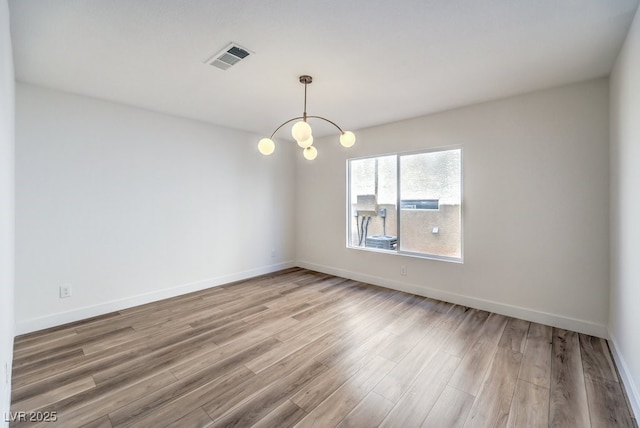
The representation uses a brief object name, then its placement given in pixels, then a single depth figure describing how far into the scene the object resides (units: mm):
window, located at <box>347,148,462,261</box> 3643
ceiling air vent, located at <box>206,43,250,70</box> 2191
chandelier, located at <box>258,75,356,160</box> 2242
